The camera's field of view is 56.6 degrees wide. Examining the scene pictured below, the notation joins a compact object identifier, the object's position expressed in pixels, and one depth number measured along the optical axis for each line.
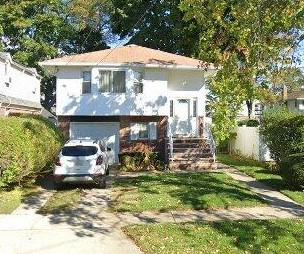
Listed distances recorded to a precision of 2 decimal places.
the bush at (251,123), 20.24
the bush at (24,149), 8.53
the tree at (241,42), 8.16
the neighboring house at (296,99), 39.09
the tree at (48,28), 25.27
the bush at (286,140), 9.53
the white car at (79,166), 9.90
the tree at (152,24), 21.65
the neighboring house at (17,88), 15.29
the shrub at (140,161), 14.25
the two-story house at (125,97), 14.95
